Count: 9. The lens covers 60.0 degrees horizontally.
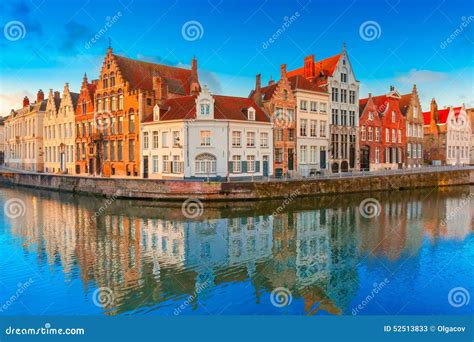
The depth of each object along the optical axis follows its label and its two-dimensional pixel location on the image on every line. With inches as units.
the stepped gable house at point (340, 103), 1806.1
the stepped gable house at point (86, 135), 1823.3
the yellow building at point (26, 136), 2301.9
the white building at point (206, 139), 1391.5
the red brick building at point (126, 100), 1590.8
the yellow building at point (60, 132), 2020.2
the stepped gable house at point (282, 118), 1587.1
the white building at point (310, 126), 1669.5
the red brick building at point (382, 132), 1964.8
